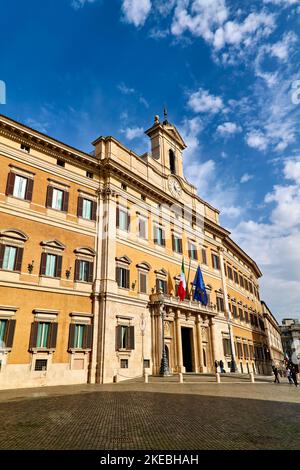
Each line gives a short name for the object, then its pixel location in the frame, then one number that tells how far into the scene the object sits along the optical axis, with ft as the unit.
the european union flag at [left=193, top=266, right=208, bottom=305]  94.99
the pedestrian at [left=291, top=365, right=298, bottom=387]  67.87
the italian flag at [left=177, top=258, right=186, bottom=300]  87.86
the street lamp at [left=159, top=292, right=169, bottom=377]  72.02
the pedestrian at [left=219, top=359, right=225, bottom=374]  93.76
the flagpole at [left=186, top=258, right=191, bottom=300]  96.84
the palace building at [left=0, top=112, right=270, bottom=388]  60.44
